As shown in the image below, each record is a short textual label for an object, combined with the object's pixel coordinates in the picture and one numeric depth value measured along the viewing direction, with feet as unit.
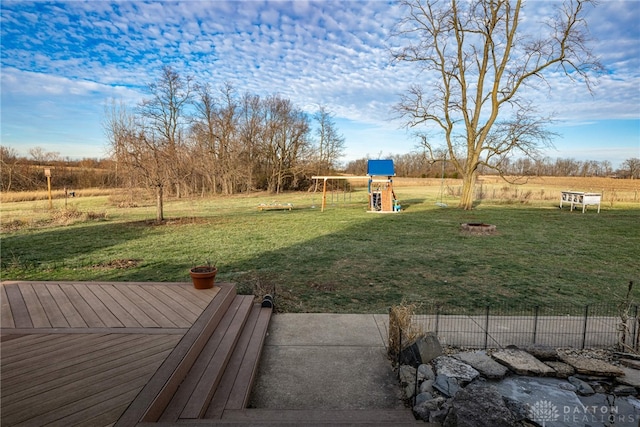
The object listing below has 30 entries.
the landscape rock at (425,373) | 10.44
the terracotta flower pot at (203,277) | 15.44
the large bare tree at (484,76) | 51.00
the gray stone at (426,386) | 9.78
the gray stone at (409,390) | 9.77
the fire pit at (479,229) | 36.27
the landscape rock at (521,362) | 10.71
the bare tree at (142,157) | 37.60
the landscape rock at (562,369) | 10.75
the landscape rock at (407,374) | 10.46
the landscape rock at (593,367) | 10.68
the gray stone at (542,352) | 11.54
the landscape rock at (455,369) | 10.35
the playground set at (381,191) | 57.06
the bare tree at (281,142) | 105.60
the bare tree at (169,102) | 81.57
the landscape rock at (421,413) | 8.63
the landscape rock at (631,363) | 11.55
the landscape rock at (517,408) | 8.26
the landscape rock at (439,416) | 8.22
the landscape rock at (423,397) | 9.29
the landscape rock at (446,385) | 9.53
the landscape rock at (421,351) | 11.26
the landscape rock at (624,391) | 10.07
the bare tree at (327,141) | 119.14
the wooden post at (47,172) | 47.12
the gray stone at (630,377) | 10.48
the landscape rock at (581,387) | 9.91
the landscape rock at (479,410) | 7.42
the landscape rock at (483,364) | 10.53
